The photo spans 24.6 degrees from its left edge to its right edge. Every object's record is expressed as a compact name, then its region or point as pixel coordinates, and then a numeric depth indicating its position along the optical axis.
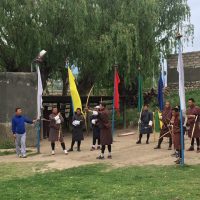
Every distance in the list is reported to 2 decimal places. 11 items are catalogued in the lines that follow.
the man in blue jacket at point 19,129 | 14.16
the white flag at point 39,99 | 14.93
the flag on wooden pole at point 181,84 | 11.00
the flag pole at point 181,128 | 10.98
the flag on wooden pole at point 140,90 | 20.43
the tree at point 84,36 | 19.22
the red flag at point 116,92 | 18.81
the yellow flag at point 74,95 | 15.39
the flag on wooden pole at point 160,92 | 20.59
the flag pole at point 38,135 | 14.71
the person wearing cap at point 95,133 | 14.84
